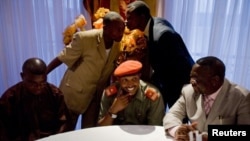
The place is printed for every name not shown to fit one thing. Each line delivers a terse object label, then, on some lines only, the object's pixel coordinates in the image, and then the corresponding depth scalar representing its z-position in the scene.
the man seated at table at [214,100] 1.46
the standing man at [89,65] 1.96
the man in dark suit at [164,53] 1.91
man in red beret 1.75
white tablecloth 1.52
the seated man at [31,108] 1.69
